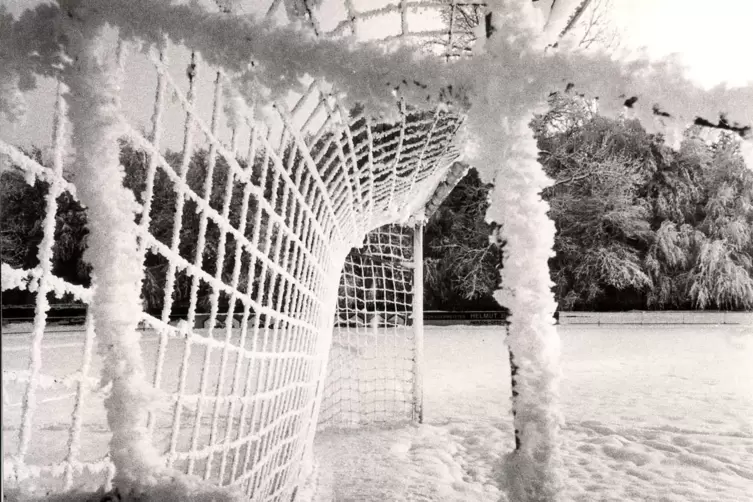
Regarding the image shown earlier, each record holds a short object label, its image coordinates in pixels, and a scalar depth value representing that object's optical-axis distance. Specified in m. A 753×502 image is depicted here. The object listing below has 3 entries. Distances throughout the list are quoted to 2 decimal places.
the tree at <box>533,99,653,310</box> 11.30
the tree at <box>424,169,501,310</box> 11.83
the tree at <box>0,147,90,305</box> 8.32
